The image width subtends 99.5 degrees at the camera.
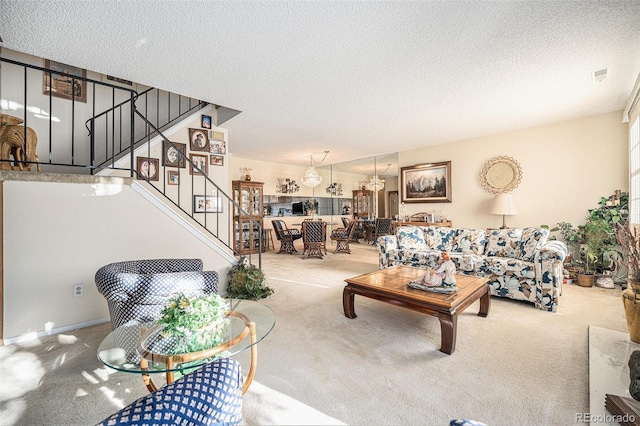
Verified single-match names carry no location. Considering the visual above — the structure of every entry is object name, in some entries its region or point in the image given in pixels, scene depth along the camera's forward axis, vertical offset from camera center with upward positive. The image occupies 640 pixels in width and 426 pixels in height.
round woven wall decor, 5.24 +0.77
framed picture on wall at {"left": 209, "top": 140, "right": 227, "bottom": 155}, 4.66 +1.15
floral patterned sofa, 3.23 -0.62
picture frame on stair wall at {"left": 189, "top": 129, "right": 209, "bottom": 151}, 4.46 +1.23
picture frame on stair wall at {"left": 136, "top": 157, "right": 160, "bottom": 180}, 4.07 +0.70
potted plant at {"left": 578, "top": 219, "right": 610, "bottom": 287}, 4.13 -0.57
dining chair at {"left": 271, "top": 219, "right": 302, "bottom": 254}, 7.31 -0.62
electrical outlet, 2.77 -0.79
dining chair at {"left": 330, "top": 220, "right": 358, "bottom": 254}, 7.20 -0.63
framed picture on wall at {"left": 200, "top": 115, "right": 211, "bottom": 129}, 4.58 +1.56
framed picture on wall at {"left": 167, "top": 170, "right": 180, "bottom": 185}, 4.30 +0.58
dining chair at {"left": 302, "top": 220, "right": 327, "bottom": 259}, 6.62 -0.52
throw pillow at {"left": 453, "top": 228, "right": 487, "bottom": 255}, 4.31 -0.46
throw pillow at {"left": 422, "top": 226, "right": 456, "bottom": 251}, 4.65 -0.43
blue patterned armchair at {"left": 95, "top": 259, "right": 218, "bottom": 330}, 1.95 -0.57
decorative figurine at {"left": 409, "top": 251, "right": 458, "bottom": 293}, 2.61 -0.65
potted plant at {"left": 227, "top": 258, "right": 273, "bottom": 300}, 3.60 -0.96
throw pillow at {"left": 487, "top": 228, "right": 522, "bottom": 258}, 3.93 -0.44
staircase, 3.71 +1.34
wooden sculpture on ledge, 2.50 +0.65
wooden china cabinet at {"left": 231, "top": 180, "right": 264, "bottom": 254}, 7.07 +0.23
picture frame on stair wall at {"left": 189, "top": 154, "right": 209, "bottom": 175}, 4.48 +0.87
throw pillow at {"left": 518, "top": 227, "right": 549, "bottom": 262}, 3.64 -0.40
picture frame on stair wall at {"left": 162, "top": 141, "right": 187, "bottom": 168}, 4.23 +0.90
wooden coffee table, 2.25 -0.78
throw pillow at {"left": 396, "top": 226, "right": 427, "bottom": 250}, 4.75 -0.46
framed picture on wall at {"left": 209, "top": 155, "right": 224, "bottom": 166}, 4.68 +0.93
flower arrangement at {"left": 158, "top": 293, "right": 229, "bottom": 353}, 1.46 -0.60
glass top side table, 1.38 -0.75
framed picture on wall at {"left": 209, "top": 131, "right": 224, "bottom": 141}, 4.68 +1.35
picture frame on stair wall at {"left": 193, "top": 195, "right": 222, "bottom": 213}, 4.62 +0.17
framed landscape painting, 6.18 +0.73
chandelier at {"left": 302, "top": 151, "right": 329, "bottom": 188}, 6.57 +0.86
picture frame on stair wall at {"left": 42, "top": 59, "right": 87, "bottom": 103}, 3.83 +1.89
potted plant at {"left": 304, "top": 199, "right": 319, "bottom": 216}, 9.35 +0.22
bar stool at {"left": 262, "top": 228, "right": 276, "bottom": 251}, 7.82 -0.78
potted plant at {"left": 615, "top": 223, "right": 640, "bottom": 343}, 2.31 -0.70
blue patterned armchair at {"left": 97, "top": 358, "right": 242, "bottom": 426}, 0.75 -0.57
